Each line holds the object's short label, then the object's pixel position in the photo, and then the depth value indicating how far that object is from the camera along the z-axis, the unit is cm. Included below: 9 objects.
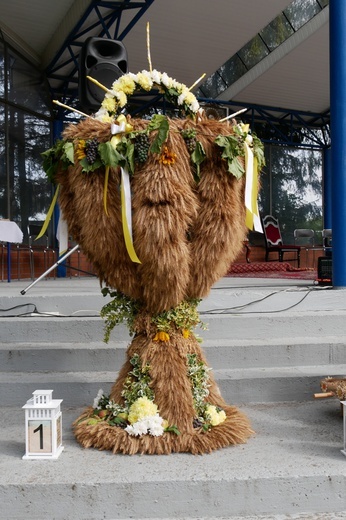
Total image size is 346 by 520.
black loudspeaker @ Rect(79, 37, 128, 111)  363
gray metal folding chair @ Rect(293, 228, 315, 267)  1028
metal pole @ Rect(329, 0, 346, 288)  388
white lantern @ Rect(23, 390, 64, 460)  187
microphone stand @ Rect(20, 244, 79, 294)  318
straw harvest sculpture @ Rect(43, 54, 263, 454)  187
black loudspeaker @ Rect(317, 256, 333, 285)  432
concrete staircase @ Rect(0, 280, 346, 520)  168
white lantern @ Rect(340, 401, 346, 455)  189
